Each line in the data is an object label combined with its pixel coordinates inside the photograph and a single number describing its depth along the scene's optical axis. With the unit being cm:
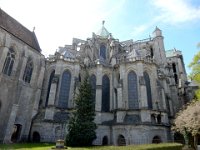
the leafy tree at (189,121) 2022
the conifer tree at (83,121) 1936
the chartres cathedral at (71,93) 2395
